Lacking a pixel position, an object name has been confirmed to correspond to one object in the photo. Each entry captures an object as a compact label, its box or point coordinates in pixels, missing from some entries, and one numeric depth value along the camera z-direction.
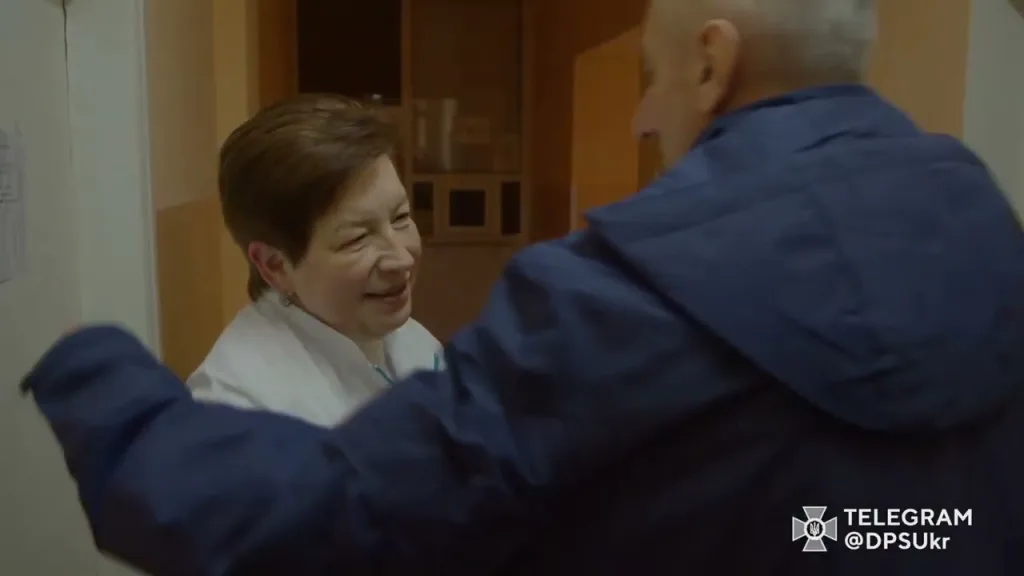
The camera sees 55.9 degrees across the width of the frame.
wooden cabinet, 3.60
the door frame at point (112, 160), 1.29
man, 0.53
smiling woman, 1.02
